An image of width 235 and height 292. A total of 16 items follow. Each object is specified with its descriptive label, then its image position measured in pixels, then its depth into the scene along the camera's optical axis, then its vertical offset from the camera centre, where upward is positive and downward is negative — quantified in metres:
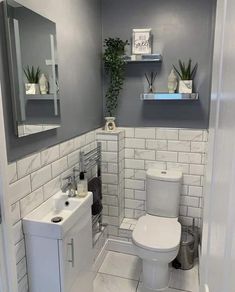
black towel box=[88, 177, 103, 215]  2.11 -0.84
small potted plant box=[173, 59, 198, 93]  2.20 +0.14
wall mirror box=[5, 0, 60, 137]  1.26 +0.14
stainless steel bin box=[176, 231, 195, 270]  2.28 -1.44
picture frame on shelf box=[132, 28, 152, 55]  2.25 +0.46
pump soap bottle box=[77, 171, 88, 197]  1.72 -0.64
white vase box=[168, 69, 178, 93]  2.25 +0.10
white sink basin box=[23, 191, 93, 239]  1.34 -0.70
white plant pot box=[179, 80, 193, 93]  2.20 +0.06
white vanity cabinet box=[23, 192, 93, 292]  1.36 -0.90
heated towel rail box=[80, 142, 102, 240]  2.03 -0.60
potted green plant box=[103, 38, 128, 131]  2.30 +0.20
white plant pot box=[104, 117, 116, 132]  2.44 -0.30
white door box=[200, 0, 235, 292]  0.46 -0.19
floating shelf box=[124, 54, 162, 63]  2.25 +0.31
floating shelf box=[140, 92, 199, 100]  2.20 -0.03
